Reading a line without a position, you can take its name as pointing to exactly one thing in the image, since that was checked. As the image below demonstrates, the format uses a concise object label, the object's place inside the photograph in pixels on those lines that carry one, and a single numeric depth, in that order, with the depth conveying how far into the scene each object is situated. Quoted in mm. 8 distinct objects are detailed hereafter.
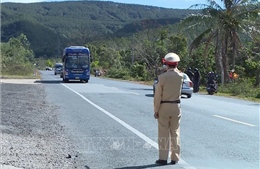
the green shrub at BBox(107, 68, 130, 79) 67125
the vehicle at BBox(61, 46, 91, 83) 40312
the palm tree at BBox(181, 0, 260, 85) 33594
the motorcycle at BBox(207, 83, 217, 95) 29281
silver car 24156
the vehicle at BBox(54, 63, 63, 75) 80562
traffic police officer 7605
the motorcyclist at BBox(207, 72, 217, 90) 29109
